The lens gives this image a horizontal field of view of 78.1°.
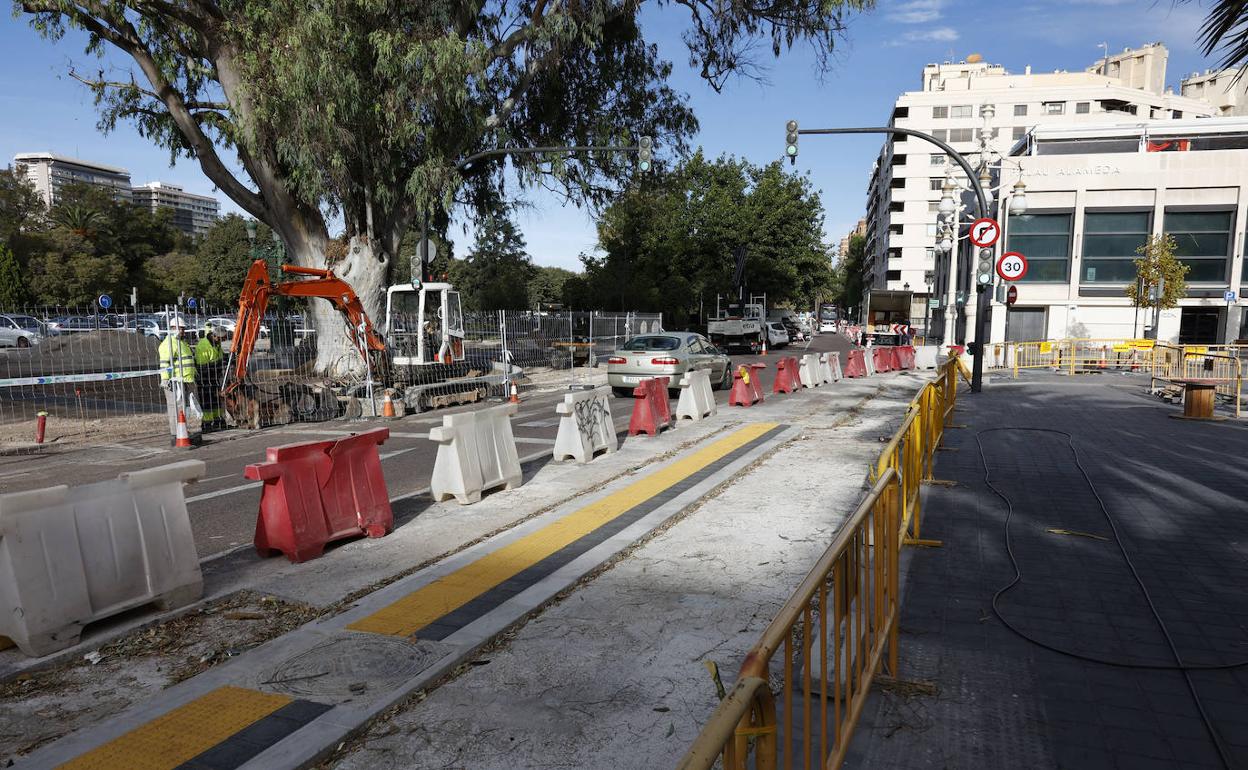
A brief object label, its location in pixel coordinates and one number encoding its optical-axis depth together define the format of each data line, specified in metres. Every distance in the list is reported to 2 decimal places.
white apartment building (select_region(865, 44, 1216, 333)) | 72.62
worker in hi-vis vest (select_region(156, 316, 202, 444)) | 12.48
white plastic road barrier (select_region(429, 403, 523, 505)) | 7.86
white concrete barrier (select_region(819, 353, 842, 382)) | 21.88
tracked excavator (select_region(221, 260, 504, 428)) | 14.23
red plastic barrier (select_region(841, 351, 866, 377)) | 24.01
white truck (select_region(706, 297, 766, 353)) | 38.03
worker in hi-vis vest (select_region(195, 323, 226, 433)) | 14.27
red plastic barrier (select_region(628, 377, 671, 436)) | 12.30
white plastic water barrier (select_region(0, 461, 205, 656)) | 4.30
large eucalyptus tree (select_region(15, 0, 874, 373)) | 16.72
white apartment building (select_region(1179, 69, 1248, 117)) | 77.84
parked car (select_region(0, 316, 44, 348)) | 28.53
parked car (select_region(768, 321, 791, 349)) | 44.31
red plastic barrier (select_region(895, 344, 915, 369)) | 27.81
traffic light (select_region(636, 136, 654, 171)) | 19.56
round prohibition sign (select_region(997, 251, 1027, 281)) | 16.83
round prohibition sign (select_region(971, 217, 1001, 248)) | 15.72
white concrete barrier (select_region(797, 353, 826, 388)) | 20.44
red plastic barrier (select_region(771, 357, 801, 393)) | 19.12
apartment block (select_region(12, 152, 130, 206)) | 186.51
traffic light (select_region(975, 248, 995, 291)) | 18.44
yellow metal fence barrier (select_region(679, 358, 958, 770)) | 1.92
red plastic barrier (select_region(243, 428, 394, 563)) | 6.01
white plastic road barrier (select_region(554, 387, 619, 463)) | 10.16
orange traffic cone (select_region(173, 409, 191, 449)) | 12.05
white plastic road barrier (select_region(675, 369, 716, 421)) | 14.02
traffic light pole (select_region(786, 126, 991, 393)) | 17.39
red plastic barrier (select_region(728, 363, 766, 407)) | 16.23
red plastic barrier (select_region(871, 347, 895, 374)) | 26.20
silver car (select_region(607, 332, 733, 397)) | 17.38
